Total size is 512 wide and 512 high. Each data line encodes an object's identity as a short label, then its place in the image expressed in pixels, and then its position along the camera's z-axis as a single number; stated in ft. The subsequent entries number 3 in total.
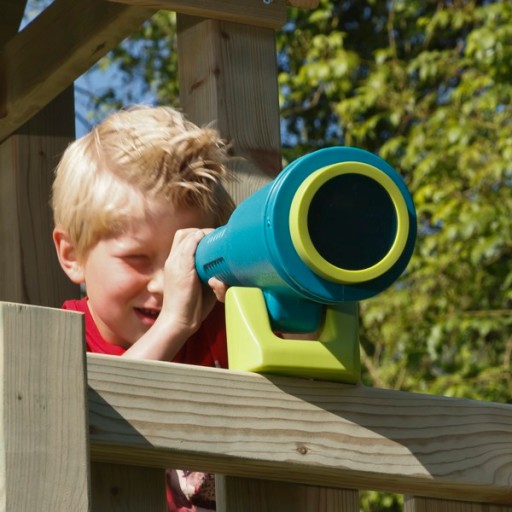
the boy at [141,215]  12.62
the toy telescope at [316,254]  11.46
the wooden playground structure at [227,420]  11.23
